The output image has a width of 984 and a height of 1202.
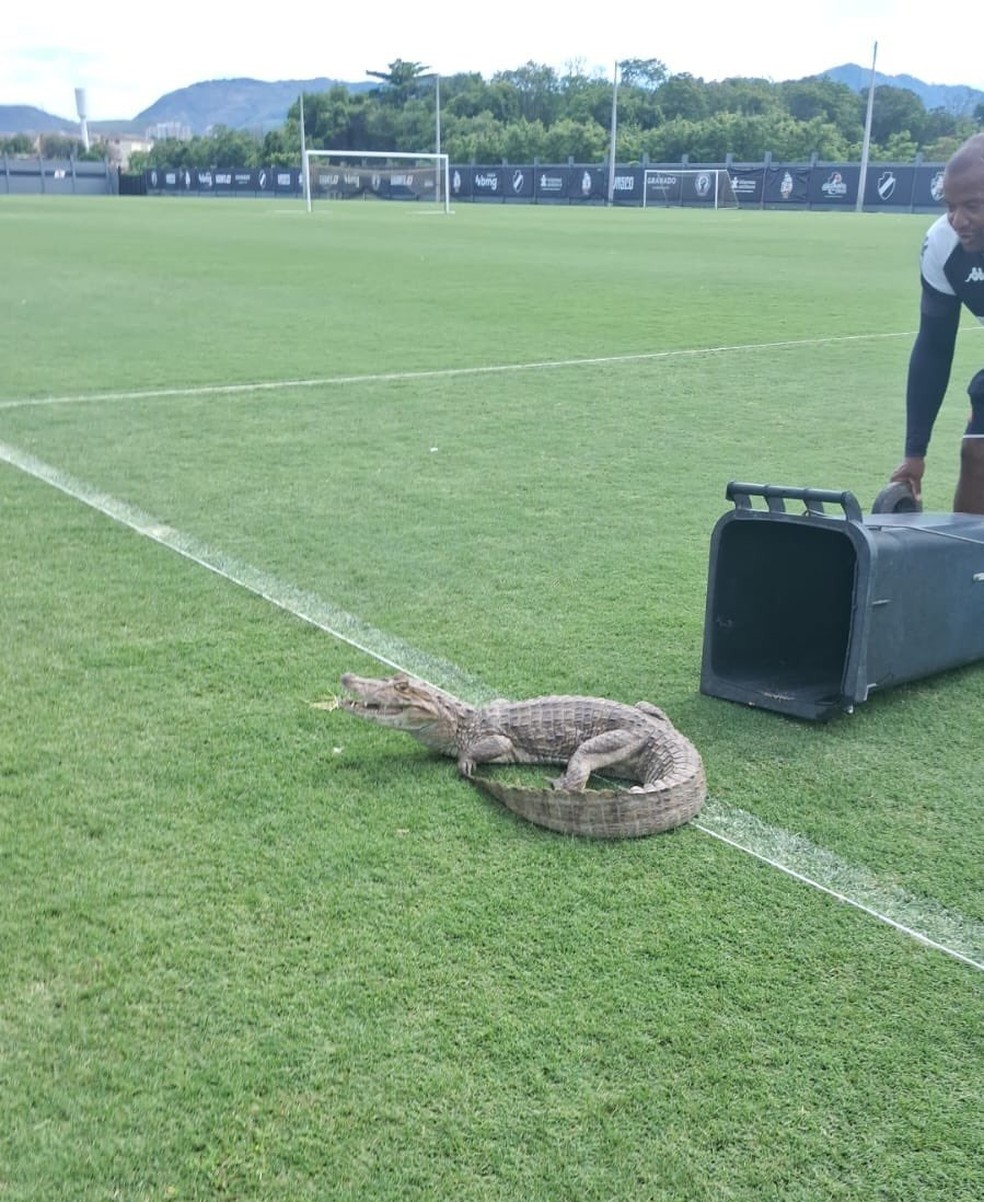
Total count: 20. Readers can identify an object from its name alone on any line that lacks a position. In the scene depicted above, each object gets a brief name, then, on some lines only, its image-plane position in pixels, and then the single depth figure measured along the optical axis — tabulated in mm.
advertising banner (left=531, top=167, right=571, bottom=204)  60703
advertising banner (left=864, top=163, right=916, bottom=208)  47688
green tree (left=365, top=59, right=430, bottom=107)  93875
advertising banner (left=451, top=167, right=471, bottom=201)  64944
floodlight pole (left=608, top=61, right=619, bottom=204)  57031
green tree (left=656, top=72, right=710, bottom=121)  77375
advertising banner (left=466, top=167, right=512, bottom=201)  63344
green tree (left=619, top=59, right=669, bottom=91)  99625
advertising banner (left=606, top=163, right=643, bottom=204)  57469
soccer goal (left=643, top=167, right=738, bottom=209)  53250
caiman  3389
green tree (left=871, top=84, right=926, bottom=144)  59312
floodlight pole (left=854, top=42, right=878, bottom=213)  46938
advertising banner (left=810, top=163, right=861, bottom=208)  49312
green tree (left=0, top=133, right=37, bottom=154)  100750
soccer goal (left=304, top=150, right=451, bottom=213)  57344
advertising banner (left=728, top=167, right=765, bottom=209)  52969
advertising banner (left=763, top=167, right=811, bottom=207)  51038
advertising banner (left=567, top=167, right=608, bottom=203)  58844
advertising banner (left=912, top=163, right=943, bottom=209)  46344
